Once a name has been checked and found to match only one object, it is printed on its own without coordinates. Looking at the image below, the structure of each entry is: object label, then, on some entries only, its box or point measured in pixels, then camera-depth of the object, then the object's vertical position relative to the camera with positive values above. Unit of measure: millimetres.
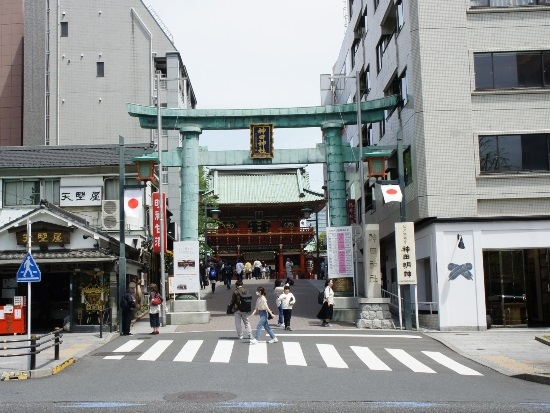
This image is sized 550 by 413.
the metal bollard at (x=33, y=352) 15352 -1661
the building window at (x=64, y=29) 56844 +20122
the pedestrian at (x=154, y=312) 23969 -1347
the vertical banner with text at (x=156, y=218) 28625 +2246
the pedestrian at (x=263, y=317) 20547 -1382
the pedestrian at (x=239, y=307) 20719 -1101
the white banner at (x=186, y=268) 27828 +170
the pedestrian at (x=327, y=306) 25625 -1378
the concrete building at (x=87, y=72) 56312 +16581
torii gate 28984 +5638
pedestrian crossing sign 17438 +121
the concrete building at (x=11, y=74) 58219 +17155
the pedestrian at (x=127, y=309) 23922 -1207
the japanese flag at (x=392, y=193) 25188 +2673
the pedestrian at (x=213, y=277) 41628 -314
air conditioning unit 36844 +3204
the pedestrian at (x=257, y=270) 51750 +41
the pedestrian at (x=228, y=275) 43531 -230
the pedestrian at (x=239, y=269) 44281 +97
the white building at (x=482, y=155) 25219 +4052
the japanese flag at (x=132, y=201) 25922 +2710
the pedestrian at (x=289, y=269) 47156 +45
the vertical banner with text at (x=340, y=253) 28391 +613
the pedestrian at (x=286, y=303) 24031 -1148
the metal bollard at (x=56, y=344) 17391 -1702
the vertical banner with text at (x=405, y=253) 25109 +498
